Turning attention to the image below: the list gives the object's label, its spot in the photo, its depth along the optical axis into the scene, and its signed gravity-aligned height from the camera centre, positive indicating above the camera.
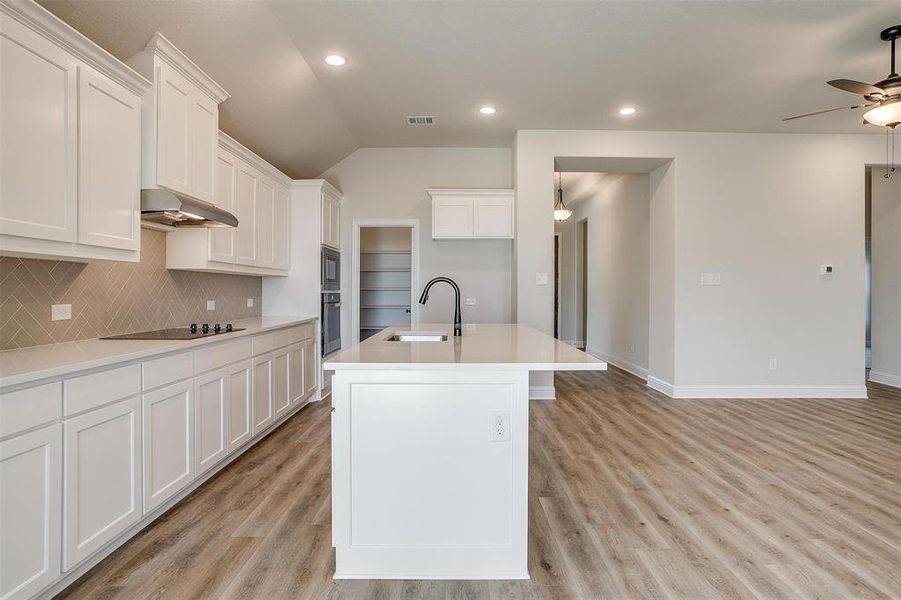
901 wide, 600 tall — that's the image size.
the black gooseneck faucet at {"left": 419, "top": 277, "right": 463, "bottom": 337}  2.69 -0.14
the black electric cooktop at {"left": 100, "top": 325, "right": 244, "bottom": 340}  2.51 -0.20
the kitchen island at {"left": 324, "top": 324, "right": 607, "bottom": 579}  1.79 -0.72
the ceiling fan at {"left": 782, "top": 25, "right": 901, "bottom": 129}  2.92 +1.41
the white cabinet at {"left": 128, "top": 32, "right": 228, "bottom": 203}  2.38 +1.06
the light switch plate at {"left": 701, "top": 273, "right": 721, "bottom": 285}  4.77 +0.23
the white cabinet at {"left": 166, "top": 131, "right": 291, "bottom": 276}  3.11 +0.64
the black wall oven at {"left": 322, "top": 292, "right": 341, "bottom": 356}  4.62 -0.24
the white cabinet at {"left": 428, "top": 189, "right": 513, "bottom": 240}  5.06 +1.00
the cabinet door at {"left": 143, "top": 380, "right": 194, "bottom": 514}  2.09 -0.72
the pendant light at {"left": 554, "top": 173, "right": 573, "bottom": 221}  6.96 +1.37
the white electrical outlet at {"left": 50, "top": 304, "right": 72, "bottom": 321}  2.22 -0.06
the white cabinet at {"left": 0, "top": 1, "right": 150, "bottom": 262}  1.65 +0.68
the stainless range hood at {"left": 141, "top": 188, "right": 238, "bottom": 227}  2.38 +0.52
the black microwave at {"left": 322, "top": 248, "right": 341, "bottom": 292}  4.67 +0.34
